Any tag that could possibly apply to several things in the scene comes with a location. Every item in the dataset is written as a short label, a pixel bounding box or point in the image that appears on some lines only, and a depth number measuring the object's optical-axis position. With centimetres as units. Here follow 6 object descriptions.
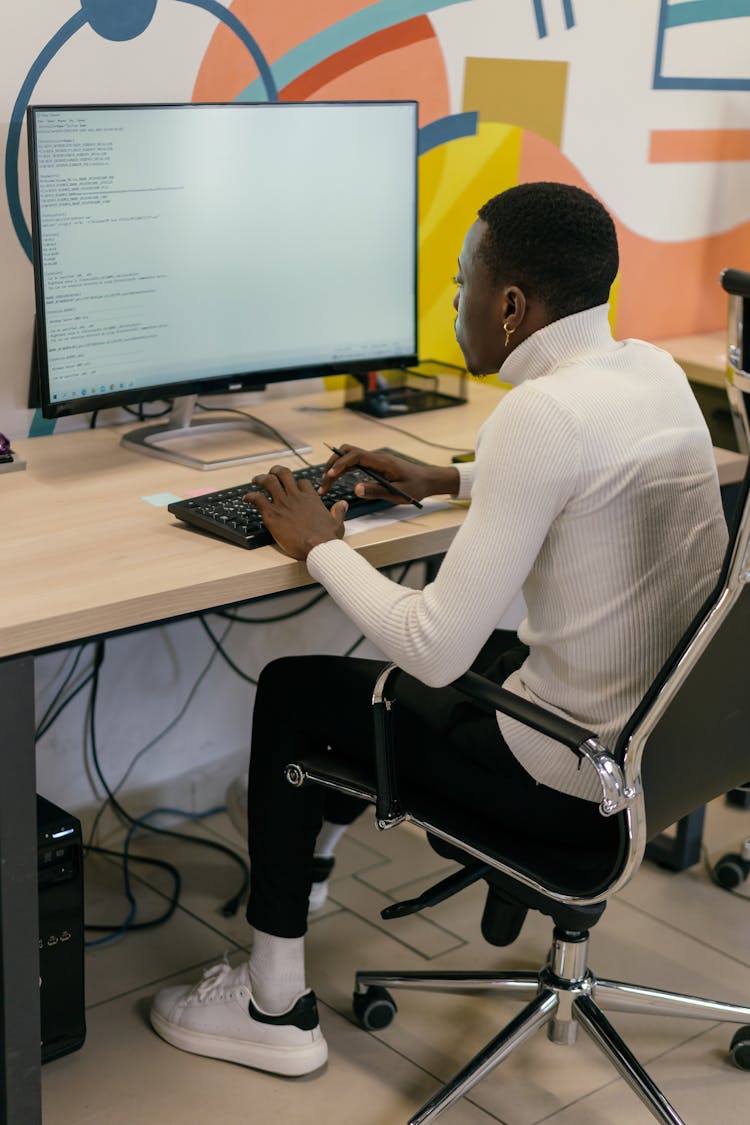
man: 148
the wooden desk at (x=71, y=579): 152
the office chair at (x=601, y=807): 146
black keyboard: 175
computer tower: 184
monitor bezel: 190
